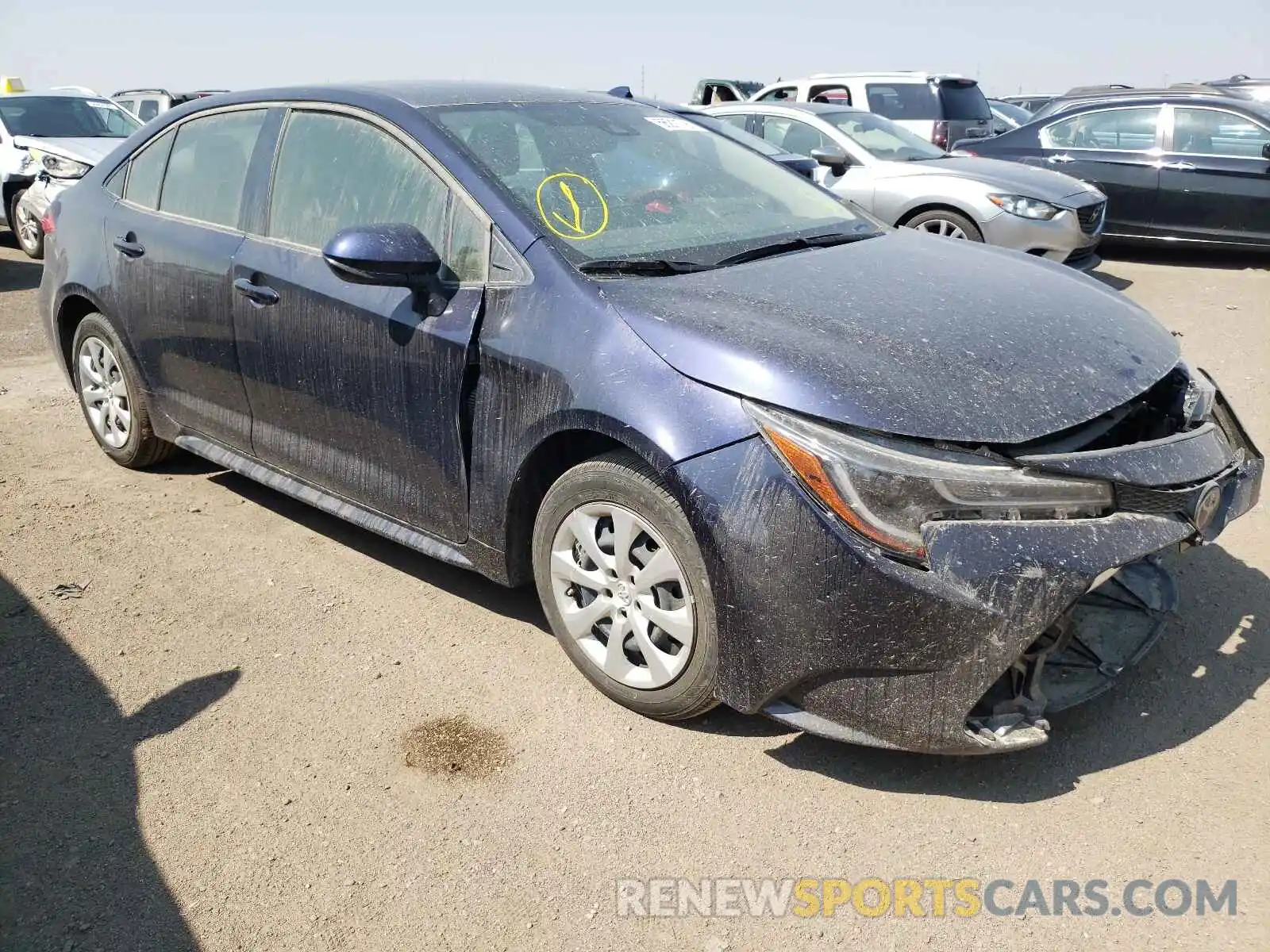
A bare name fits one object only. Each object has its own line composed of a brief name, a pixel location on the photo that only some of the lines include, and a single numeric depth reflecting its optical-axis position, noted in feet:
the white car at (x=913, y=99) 41.01
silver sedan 27.89
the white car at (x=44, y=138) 36.29
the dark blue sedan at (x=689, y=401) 8.65
